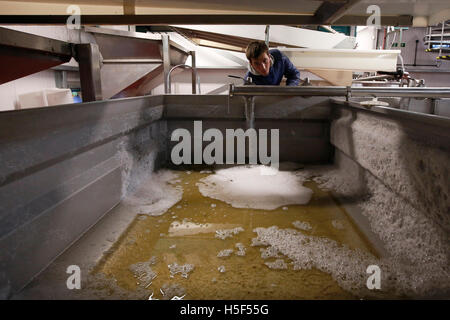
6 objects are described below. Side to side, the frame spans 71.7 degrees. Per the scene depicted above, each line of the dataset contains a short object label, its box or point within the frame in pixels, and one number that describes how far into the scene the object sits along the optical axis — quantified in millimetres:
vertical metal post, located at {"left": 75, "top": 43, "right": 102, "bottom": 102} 1455
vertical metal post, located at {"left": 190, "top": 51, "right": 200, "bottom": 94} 2970
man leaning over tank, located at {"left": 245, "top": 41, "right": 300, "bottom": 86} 2069
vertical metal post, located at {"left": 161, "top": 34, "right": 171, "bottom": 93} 2717
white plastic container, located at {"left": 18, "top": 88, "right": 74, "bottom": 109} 2961
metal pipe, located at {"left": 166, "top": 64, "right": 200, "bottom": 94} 2533
